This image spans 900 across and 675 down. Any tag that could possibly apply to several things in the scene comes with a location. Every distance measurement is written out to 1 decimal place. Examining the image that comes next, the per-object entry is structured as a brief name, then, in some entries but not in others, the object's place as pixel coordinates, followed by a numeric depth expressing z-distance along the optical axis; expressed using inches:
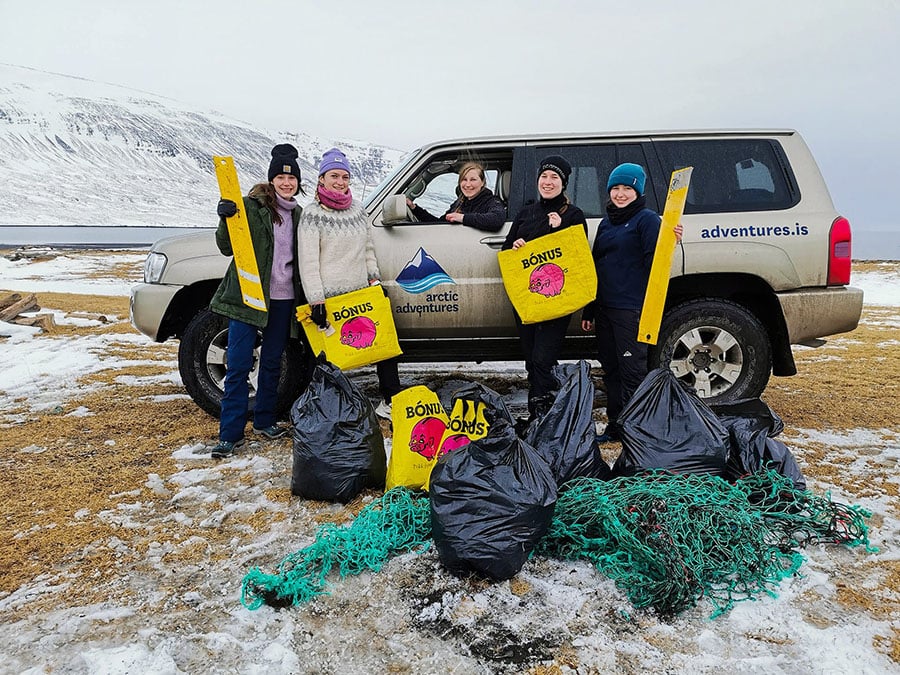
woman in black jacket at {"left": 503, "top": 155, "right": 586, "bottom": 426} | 137.7
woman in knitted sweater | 142.1
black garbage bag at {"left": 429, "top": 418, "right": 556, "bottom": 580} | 86.2
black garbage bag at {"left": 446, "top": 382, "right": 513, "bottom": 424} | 114.9
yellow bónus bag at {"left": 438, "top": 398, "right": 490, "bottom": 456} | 116.4
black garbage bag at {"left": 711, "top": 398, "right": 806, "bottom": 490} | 109.0
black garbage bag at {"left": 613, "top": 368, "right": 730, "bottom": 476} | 108.1
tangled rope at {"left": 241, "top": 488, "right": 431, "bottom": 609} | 85.3
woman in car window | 154.1
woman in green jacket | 140.5
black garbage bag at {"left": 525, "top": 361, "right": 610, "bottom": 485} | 107.2
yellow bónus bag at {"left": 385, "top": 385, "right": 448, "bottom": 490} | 116.5
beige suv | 150.7
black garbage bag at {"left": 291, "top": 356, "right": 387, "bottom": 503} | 117.3
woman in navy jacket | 134.3
